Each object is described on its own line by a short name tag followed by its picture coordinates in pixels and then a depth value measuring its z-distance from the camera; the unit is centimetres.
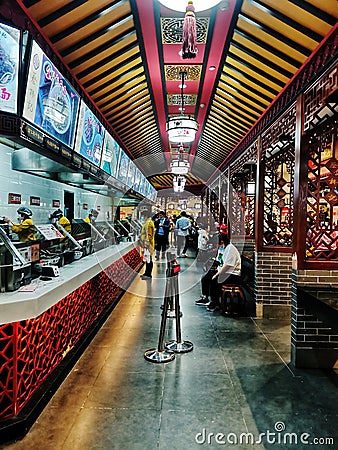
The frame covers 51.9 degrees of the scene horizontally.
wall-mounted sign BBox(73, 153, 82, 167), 475
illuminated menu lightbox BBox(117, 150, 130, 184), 808
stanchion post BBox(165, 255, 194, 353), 431
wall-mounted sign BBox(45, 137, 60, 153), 372
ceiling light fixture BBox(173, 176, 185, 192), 1430
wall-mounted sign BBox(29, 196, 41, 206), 693
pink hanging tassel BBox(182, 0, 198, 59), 225
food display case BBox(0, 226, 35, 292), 269
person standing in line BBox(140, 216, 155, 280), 822
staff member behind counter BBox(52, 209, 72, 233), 520
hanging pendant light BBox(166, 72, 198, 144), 592
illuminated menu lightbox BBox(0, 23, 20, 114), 278
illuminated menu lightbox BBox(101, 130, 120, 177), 648
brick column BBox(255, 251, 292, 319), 587
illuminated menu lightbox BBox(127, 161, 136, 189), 955
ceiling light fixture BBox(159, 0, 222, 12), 214
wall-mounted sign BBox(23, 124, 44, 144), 318
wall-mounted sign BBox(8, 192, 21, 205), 613
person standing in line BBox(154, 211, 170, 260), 1200
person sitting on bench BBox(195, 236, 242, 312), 589
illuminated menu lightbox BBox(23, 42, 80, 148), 321
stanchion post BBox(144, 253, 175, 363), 395
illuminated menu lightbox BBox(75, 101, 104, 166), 486
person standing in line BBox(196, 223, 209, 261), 1041
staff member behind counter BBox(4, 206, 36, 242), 414
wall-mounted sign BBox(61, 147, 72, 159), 426
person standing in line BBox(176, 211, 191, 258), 1261
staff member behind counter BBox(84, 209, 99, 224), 669
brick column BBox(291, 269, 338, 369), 388
